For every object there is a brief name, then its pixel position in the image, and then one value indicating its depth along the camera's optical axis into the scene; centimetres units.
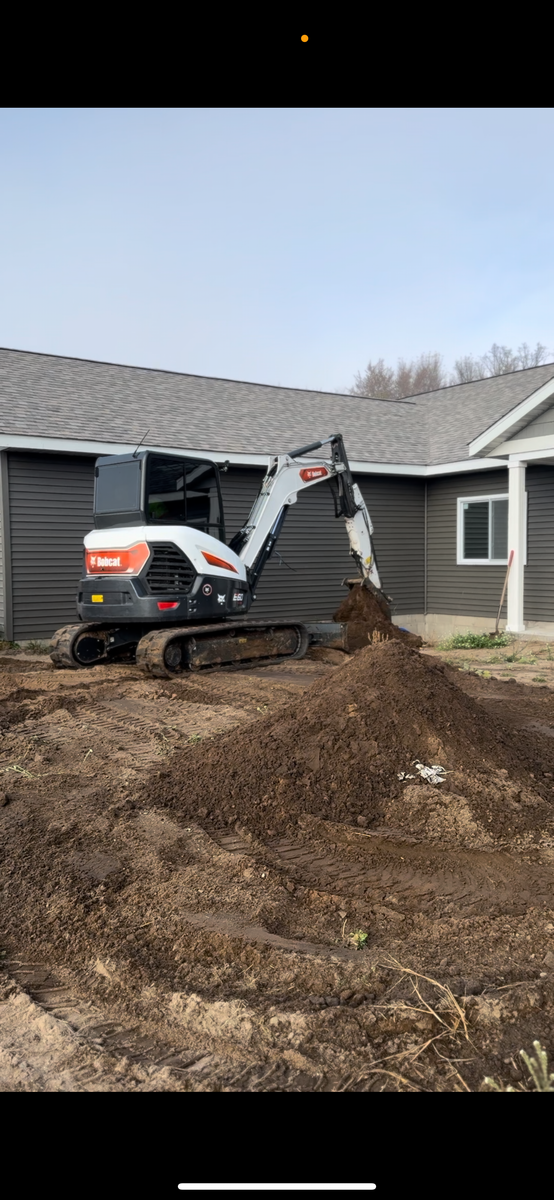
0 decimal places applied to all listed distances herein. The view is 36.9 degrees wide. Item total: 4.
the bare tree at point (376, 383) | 4378
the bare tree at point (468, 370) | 4403
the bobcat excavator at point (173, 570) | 993
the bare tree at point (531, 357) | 4251
